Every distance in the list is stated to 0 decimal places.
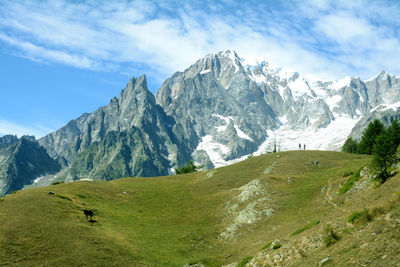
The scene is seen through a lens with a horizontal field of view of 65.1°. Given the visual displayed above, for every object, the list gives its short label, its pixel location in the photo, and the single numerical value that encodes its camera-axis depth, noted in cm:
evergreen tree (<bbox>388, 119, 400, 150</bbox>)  7905
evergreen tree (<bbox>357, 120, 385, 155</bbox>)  11152
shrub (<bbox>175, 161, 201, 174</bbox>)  13865
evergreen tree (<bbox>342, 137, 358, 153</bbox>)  14994
